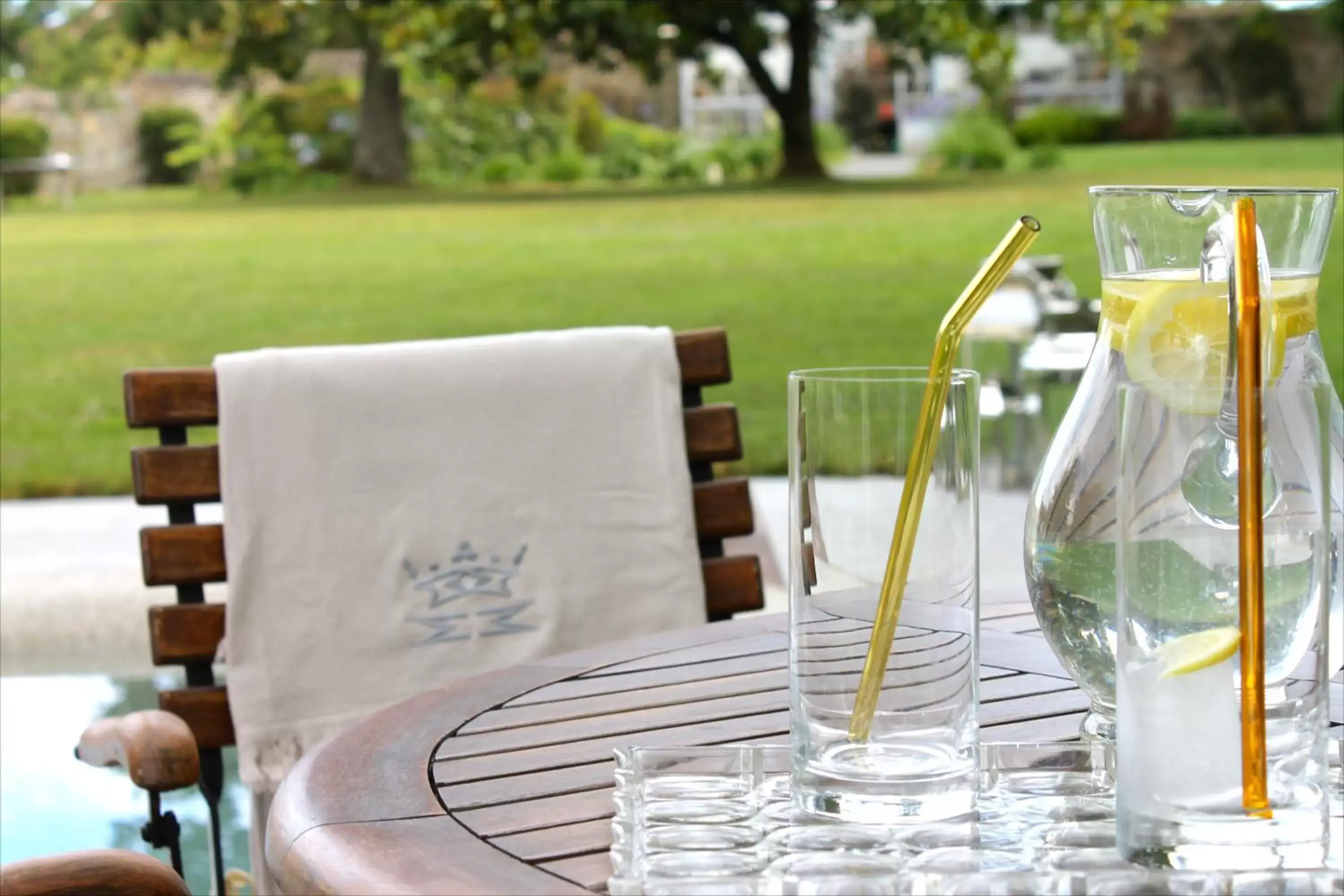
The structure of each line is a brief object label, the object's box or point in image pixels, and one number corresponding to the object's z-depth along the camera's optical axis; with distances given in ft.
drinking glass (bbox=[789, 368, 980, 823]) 4.03
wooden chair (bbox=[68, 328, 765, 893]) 6.18
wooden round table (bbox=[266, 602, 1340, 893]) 4.09
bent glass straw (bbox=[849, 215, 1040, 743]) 4.02
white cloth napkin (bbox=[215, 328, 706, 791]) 6.34
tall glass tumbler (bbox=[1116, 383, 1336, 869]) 3.83
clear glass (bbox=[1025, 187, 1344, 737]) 4.24
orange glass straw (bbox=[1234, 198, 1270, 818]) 3.81
